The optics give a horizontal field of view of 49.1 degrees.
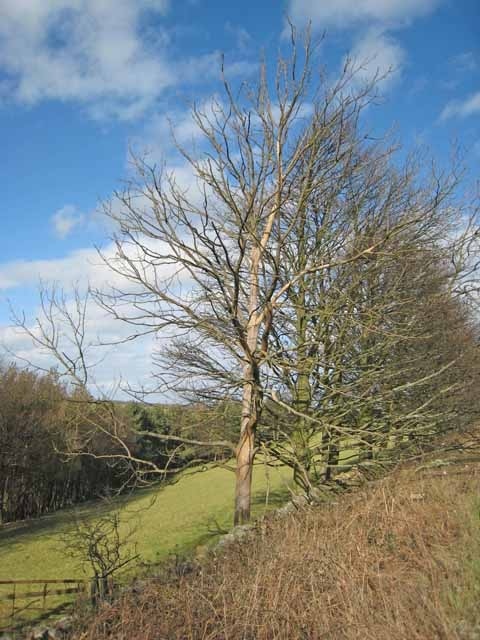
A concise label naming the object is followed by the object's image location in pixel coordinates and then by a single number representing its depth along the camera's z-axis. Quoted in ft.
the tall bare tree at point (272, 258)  26.12
